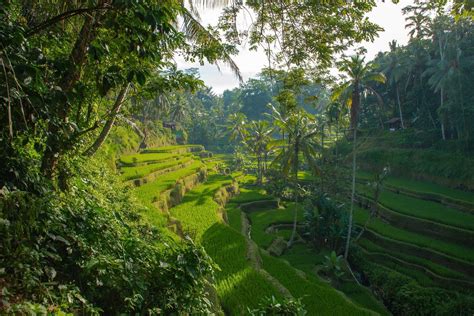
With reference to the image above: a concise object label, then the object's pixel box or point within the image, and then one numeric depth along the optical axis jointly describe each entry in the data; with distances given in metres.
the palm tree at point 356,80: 17.59
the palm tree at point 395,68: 35.47
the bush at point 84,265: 3.06
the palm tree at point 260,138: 31.83
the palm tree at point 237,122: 42.33
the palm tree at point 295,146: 19.27
